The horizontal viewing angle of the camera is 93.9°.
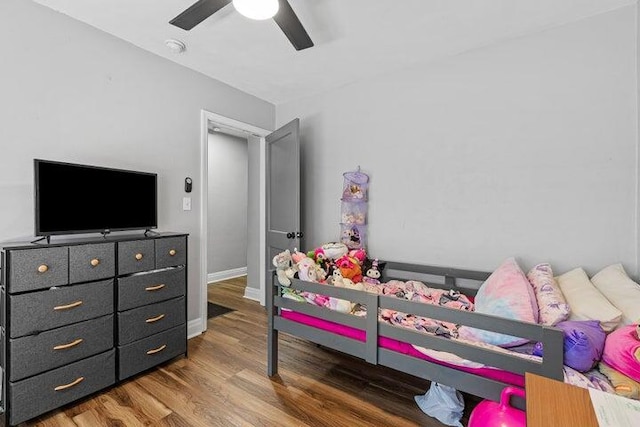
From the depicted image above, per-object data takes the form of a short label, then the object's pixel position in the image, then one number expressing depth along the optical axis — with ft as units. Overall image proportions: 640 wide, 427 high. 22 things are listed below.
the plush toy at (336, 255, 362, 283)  7.36
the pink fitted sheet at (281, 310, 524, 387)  4.51
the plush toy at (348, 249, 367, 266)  8.22
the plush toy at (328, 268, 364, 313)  6.05
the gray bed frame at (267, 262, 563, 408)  4.20
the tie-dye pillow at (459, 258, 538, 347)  4.64
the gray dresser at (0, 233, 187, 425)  5.08
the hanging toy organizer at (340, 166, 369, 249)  9.29
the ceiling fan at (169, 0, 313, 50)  4.88
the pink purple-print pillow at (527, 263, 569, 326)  4.58
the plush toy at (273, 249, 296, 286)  6.85
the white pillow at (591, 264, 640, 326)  4.27
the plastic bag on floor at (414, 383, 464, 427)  5.40
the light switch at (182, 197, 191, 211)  8.84
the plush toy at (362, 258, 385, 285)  7.95
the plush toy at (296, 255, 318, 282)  6.72
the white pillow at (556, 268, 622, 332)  4.29
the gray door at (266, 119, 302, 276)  9.55
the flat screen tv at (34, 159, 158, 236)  5.67
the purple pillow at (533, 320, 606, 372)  3.93
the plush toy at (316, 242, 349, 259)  8.11
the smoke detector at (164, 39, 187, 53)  7.46
